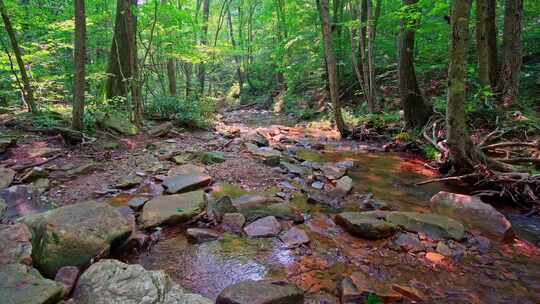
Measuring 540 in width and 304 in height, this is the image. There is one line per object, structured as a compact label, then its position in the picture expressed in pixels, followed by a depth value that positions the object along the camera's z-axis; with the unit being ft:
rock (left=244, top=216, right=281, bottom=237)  14.93
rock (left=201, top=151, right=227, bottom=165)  24.72
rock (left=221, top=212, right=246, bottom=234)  15.31
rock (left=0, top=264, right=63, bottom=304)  8.35
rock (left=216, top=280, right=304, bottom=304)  9.65
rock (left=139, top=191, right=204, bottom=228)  15.34
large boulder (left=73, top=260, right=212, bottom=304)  9.01
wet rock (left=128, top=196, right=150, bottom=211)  16.78
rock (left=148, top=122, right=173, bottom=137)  32.99
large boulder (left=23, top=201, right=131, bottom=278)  10.75
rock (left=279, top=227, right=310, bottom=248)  14.17
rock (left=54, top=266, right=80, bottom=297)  9.53
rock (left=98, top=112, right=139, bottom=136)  30.09
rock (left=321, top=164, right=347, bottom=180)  23.75
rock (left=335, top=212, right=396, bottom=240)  14.79
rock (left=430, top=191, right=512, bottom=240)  15.24
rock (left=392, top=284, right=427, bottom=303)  10.74
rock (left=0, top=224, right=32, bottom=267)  10.82
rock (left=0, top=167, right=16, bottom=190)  18.62
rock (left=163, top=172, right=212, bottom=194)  19.08
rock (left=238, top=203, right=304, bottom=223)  16.37
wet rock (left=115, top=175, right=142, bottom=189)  19.88
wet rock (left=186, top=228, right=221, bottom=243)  14.29
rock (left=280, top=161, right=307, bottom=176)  24.35
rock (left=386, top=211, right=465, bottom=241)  14.90
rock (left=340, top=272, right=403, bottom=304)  10.56
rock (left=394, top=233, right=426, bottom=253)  13.85
